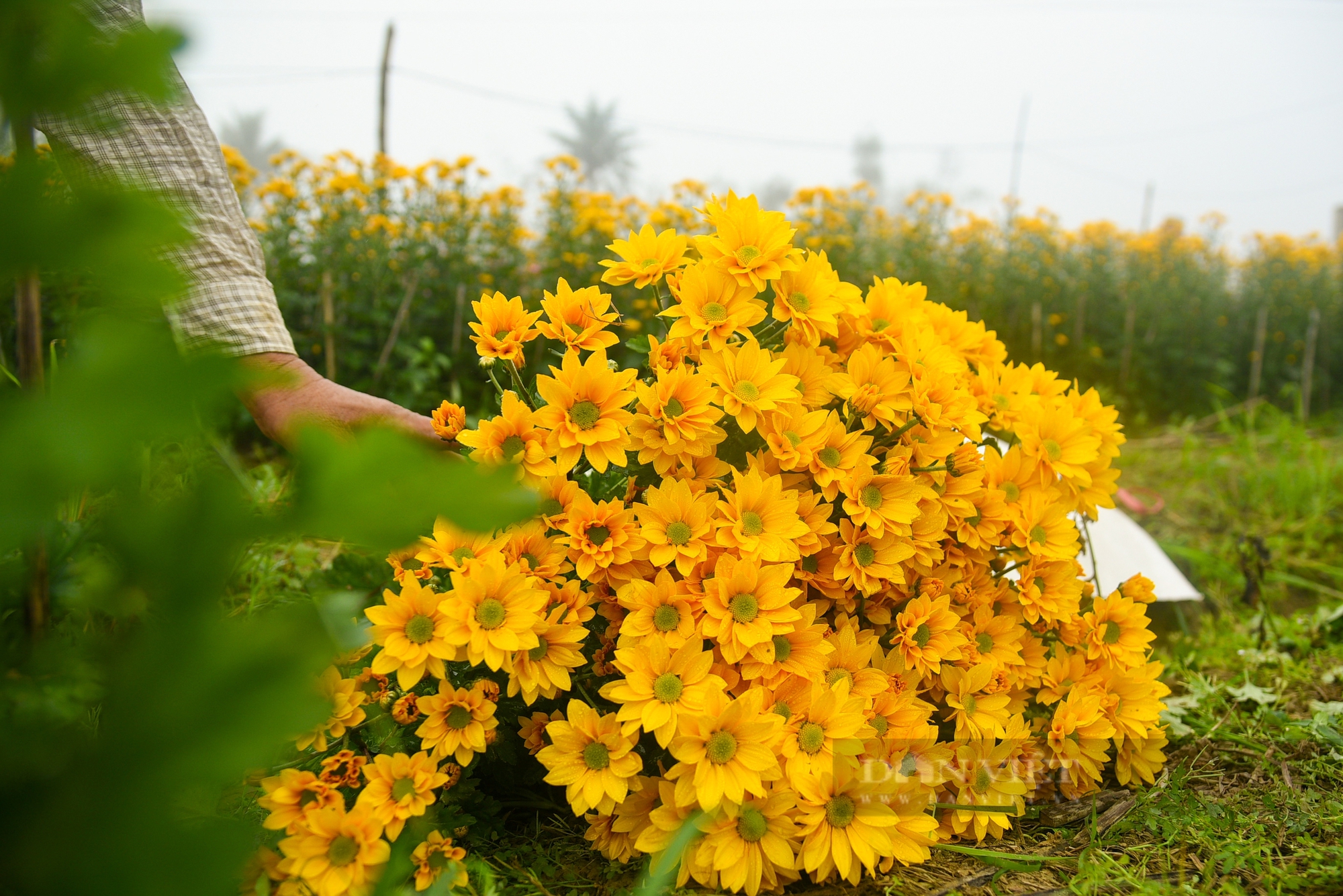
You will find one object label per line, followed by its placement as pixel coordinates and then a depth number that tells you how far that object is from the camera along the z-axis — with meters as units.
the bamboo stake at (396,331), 3.54
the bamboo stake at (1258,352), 6.36
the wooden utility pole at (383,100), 7.20
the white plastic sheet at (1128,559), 2.30
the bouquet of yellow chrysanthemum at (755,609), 1.00
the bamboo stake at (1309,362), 6.33
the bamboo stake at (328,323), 3.40
